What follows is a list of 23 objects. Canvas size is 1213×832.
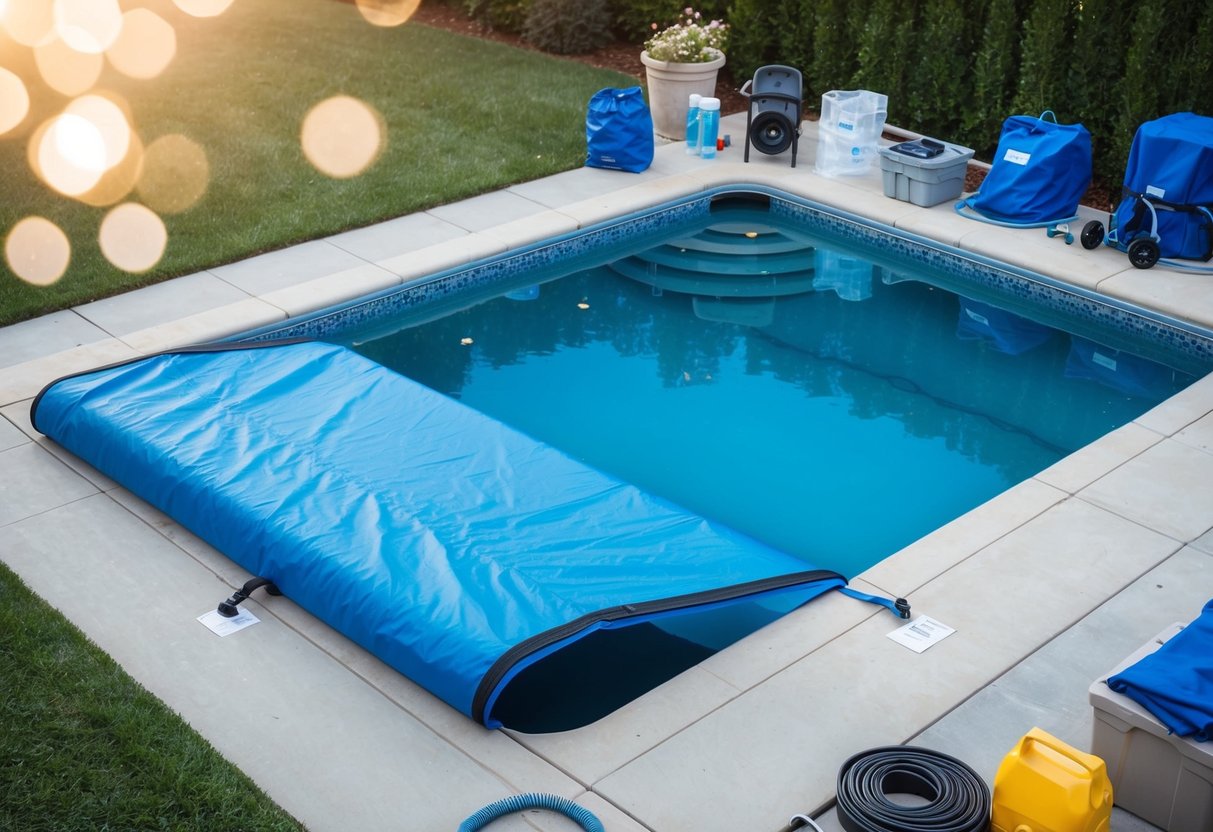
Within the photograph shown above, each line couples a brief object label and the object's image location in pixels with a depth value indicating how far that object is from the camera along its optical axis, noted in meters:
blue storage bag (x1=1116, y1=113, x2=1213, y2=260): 7.76
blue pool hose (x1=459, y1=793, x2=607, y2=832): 3.77
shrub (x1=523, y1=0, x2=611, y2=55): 12.42
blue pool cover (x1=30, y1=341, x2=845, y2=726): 4.44
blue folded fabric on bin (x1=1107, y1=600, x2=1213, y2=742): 3.58
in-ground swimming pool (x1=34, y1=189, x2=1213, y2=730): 4.80
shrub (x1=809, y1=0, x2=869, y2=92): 10.74
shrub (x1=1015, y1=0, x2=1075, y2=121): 9.28
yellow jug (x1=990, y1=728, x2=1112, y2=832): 3.47
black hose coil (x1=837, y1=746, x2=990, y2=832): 3.71
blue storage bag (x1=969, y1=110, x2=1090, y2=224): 8.48
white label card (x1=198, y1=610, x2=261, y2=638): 4.70
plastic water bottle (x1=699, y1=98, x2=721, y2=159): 9.80
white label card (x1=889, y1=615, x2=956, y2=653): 4.67
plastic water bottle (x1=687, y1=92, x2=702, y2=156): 9.85
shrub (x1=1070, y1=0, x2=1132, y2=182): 9.10
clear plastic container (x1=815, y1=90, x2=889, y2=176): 9.47
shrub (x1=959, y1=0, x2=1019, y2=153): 9.61
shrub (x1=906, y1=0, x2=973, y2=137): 9.96
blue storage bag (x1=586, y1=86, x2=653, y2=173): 9.38
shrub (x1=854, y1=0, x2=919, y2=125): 10.23
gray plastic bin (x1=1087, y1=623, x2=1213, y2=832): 3.64
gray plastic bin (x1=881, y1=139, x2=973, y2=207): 8.92
